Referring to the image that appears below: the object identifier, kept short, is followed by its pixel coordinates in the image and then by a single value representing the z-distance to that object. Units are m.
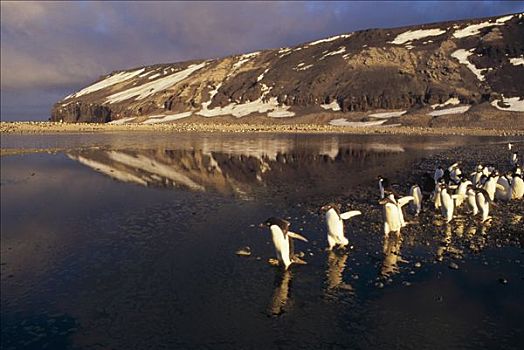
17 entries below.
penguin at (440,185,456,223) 16.17
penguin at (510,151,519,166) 30.66
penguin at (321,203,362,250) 13.51
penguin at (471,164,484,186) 21.51
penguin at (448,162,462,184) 21.47
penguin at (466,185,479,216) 16.75
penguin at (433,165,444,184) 23.33
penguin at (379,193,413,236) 14.53
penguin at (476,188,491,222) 16.14
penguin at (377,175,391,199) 18.67
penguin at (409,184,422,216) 17.30
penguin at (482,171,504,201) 18.97
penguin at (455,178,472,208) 17.44
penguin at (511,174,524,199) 19.78
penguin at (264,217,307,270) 12.04
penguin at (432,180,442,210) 17.48
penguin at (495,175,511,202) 19.59
